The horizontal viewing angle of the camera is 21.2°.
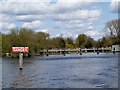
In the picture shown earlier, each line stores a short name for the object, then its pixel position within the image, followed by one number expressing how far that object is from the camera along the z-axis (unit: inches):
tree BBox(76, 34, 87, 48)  7158.5
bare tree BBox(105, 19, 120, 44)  5211.6
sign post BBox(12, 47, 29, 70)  2049.7
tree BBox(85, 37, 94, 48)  7228.4
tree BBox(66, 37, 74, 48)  7141.2
